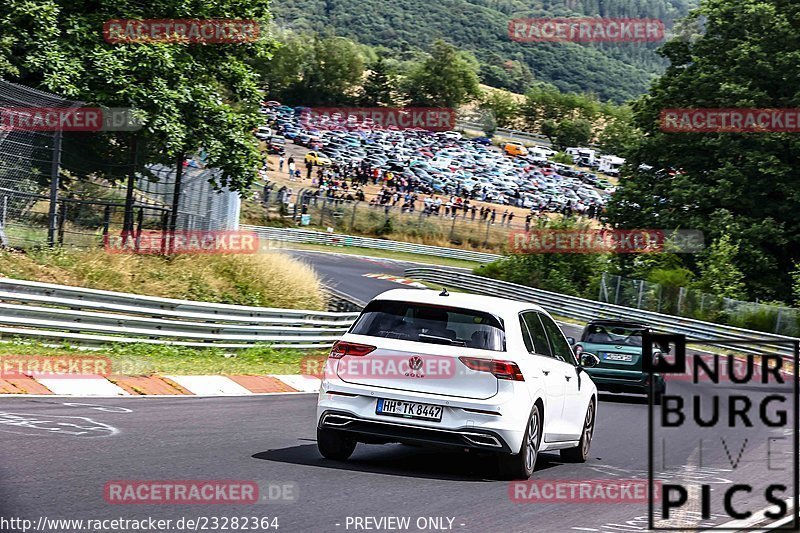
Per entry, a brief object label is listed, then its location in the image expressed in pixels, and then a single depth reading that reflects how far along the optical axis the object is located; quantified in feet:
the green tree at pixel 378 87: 478.18
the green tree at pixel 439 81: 508.53
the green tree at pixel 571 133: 502.79
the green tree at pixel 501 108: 522.06
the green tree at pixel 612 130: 490.49
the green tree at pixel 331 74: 465.47
